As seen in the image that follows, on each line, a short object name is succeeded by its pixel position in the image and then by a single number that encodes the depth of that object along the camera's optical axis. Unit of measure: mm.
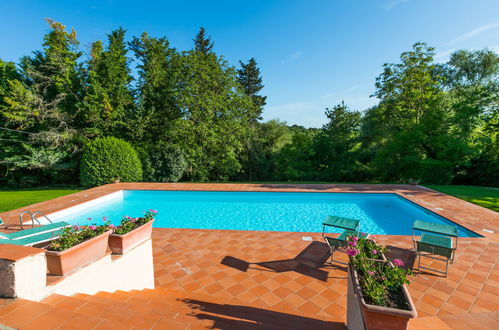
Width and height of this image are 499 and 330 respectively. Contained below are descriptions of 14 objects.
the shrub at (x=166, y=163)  14109
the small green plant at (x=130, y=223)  2983
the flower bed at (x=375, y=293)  1604
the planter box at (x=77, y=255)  2250
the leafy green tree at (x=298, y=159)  16484
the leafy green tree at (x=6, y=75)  13188
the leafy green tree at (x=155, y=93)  15116
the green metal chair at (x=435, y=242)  3598
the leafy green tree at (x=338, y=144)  16031
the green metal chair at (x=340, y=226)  3960
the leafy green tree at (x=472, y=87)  11672
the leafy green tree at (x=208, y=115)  14680
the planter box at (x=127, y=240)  2857
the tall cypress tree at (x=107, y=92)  13617
